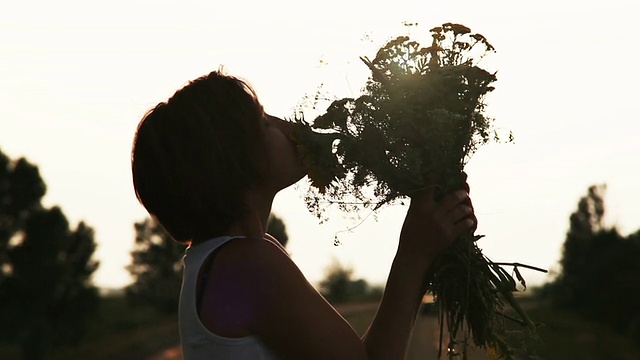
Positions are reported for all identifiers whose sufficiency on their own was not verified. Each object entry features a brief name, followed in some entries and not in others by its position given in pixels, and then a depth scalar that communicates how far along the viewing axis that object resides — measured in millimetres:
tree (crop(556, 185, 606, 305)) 44406
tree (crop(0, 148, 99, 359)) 55000
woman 3393
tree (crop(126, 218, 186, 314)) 68312
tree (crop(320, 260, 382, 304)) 52750
